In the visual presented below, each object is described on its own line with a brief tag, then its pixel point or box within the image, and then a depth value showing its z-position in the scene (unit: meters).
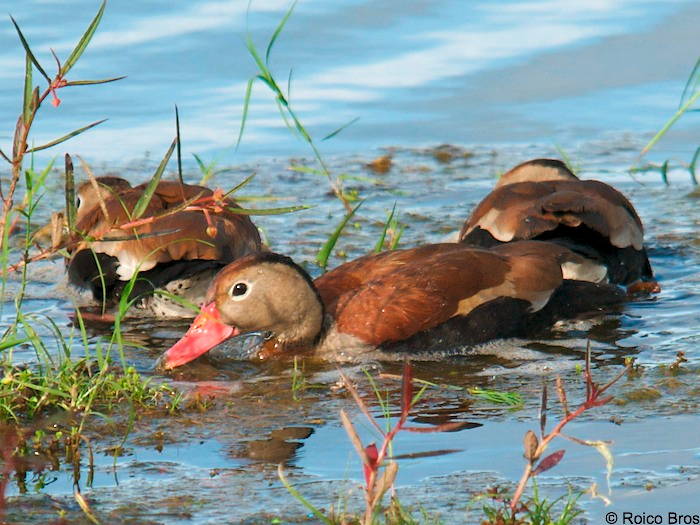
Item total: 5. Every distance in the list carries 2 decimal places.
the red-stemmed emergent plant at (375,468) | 7.61
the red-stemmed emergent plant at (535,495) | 8.17
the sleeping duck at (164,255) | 16.67
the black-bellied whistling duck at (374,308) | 14.93
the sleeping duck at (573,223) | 17.52
